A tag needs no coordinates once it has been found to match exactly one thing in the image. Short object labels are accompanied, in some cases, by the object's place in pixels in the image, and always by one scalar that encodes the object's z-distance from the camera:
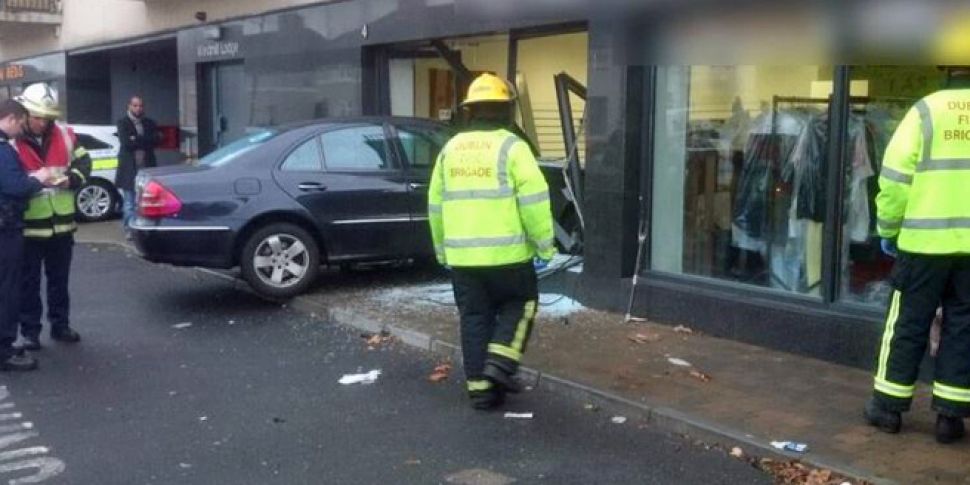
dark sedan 8.99
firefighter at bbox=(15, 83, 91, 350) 7.41
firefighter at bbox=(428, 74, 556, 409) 6.00
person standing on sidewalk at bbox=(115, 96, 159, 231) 13.95
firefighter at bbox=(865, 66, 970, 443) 5.12
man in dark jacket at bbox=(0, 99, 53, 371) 6.91
